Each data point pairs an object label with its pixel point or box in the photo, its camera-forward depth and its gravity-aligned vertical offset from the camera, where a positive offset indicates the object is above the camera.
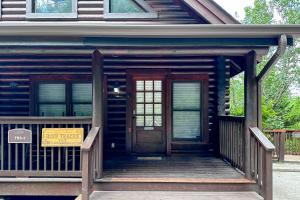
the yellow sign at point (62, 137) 5.19 -0.60
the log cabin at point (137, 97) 4.73 +0.14
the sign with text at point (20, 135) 5.23 -0.57
